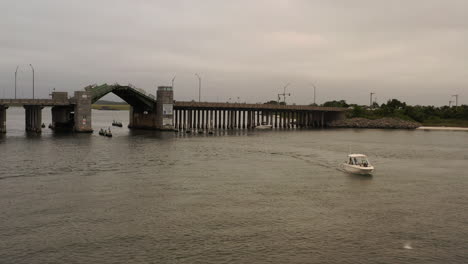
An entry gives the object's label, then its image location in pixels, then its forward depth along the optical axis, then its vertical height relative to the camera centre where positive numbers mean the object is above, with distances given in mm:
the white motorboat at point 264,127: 183125 -4272
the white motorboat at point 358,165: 58875 -6509
